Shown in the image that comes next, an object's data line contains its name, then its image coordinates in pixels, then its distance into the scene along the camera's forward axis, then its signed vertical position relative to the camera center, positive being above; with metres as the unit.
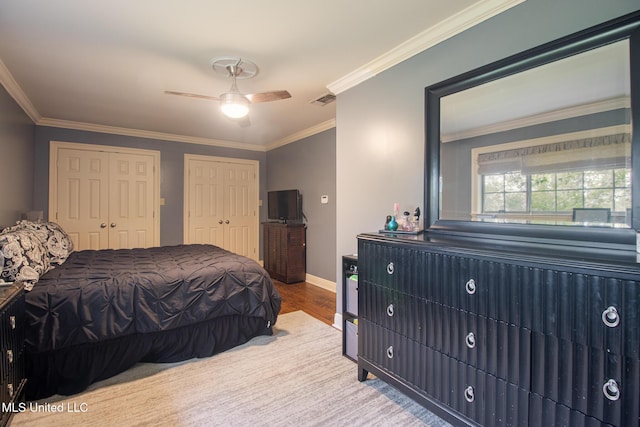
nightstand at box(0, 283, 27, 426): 1.56 -0.75
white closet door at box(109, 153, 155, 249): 4.70 +0.18
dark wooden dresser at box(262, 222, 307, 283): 4.91 -0.64
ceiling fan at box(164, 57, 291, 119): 2.49 +0.98
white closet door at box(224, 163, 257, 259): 5.68 +0.10
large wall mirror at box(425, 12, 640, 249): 1.37 +0.39
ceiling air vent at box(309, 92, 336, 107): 3.30 +1.29
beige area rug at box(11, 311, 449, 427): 1.79 -1.21
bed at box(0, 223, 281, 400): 1.99 -0.74
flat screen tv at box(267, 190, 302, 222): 5.00 +0.13
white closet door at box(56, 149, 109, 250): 4.35 +0.23
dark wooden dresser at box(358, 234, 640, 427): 1.06 -0.51
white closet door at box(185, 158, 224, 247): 5.32 +0.20
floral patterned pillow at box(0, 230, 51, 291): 1.96 -0.32
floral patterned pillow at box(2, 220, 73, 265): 2.79 -0.26
